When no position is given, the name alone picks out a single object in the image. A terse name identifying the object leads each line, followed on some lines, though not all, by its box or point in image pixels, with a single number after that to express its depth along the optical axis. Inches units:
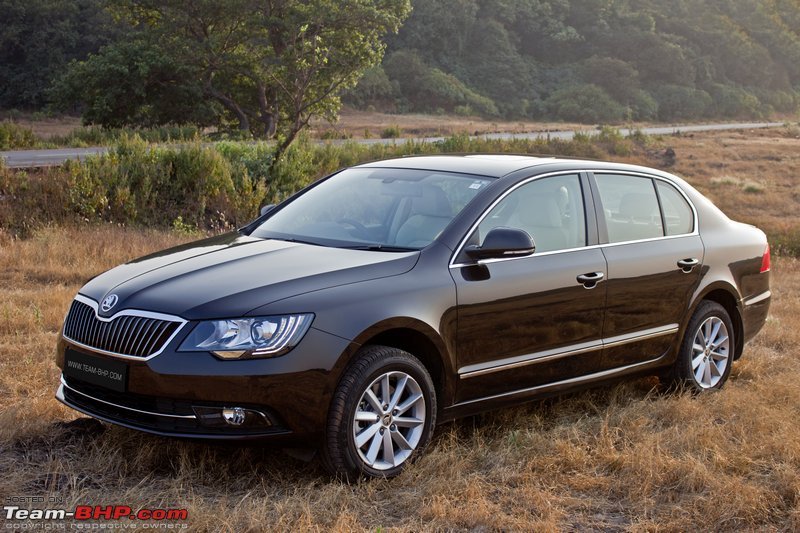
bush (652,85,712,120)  3107.8
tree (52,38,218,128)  1352.1
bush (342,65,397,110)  2605.3
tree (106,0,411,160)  1341.0
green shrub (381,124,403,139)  1584.6
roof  227.1
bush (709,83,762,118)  3218.5
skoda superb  175.0
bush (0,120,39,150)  972.6
